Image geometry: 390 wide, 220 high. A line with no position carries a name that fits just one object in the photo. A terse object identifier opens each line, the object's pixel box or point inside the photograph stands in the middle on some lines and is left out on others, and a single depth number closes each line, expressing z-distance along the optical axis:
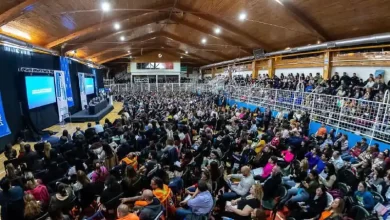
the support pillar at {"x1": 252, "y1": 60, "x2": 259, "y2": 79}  19.64
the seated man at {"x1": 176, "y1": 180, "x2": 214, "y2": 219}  3.16
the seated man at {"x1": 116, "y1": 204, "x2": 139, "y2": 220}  2.58
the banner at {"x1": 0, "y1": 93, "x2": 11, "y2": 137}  7.27
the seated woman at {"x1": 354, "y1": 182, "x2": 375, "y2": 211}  3.35
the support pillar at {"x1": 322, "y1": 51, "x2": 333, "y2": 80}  12.03
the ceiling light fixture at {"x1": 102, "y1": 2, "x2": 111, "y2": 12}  7.94
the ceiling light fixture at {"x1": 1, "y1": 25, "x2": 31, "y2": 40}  8.07
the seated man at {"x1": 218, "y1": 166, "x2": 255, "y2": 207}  3.76
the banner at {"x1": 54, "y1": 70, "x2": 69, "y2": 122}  11.45
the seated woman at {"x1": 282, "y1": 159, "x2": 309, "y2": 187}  4.18
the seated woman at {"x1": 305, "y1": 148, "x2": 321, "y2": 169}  5.02
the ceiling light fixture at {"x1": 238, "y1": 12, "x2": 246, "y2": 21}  10.56
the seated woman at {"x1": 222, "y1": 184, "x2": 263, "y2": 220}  3.21
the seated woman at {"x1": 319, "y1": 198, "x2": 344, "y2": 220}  2.83
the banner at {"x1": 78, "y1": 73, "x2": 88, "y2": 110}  15.23
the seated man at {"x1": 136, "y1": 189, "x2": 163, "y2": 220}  2.74
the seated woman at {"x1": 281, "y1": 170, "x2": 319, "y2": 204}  3.50
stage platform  12.12
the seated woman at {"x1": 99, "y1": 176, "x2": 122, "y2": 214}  3.15
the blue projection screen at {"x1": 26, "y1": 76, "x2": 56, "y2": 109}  8.90
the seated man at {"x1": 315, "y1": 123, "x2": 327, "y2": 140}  7.12
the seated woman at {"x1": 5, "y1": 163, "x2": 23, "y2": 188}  3.75
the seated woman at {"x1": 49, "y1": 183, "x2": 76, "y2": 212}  2.98
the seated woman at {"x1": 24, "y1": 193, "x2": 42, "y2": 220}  2.95
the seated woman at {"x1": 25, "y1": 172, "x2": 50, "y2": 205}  3.37
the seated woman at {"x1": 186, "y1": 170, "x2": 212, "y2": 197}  3.47
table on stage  13.02
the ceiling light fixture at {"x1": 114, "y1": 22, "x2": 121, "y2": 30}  12.36
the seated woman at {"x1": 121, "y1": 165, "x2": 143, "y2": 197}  3.55
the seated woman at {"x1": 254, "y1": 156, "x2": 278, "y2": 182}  4.37
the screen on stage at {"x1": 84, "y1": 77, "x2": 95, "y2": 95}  17.17
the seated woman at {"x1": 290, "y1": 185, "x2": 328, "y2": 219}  3.28
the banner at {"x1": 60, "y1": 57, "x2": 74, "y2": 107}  12.65
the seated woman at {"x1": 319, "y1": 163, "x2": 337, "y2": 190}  4.00
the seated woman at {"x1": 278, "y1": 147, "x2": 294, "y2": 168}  4.83
